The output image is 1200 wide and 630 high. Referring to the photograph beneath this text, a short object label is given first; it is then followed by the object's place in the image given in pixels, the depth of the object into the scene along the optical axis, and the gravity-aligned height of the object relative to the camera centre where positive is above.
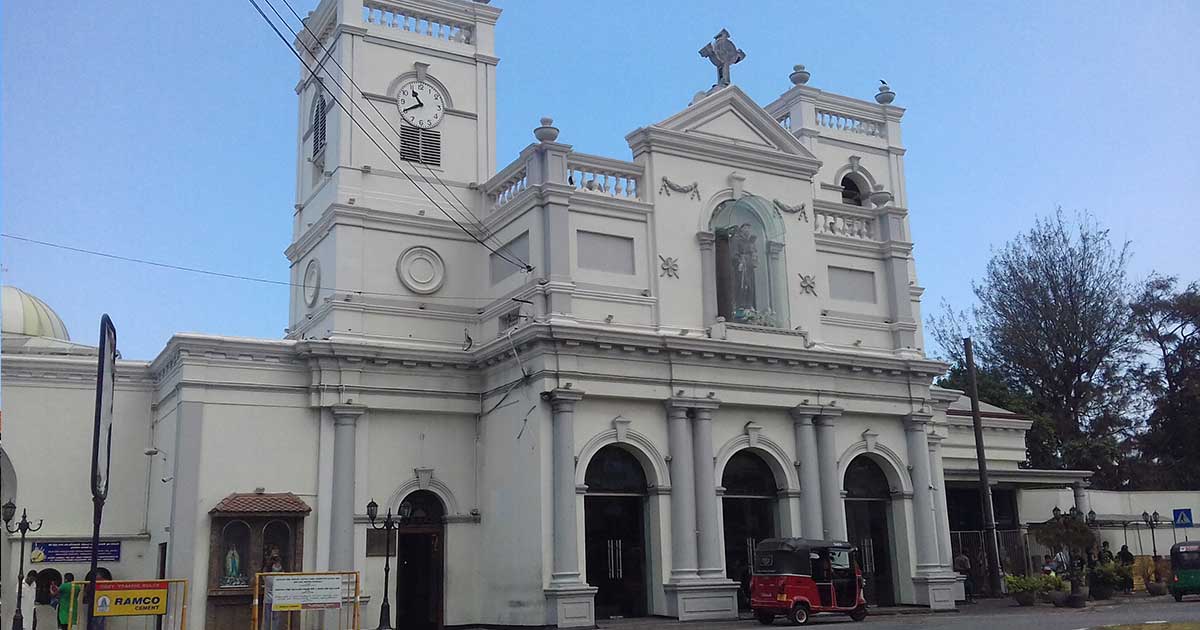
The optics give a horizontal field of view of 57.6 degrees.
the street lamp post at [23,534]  21.88 +0.89
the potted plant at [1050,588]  29.88 -1.04
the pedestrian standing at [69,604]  21.31 -0.58
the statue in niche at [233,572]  23.66 -0.03
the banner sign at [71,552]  25.39 +0.52
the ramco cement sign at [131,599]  18.17 -0.42
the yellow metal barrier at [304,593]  20.16 -0.45
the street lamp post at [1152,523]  40.19 +0.85
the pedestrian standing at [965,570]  31.98 -0.55
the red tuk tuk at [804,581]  23.44 -0.54
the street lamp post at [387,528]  22.77 +0.87
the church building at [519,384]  24.50 +4.24
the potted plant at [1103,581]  31.12 -0.93
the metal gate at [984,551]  35.44 +0.00
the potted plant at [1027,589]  29.86 -1.04
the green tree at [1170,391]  49.12 +6.91
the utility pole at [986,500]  31.30 +1.41
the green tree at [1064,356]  49.97 +9.11
